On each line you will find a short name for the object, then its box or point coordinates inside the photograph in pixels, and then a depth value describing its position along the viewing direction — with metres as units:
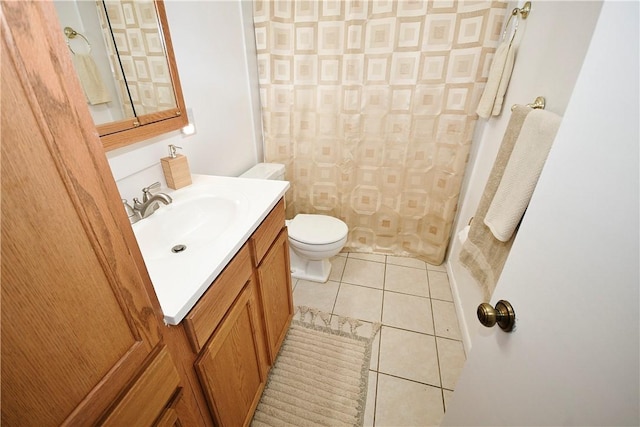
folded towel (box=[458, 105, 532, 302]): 1.03
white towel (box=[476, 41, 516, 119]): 1.29
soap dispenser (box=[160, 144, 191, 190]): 1.16
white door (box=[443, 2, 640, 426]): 0.34
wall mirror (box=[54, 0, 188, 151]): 0.88
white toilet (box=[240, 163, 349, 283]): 1.72
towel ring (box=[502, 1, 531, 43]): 1.19
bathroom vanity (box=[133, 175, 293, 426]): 0.68
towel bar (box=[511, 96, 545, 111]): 1.00
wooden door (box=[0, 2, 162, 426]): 0.29
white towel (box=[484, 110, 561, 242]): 0.86
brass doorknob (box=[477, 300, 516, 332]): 0.56
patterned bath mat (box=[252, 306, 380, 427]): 1.21
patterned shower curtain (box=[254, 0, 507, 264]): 1.51
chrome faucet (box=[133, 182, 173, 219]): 0.97
